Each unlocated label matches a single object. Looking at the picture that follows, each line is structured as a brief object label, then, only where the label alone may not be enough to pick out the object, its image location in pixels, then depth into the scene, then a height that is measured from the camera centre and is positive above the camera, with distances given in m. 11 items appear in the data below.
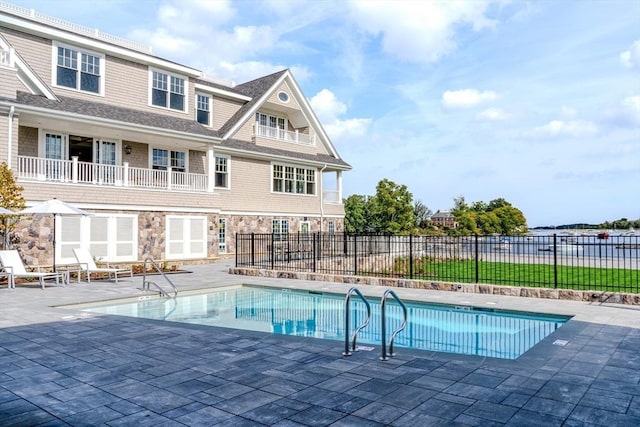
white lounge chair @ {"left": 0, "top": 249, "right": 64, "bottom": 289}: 13.15 -1.05
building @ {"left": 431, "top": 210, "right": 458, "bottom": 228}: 115.51 +3.71
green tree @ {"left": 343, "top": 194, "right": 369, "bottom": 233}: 56.74 +2.40
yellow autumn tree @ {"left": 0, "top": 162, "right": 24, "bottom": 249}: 14.72 +1.18
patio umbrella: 13.87 +0.75
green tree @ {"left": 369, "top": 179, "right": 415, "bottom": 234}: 47.16 +2.66
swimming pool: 8.55 -2.02
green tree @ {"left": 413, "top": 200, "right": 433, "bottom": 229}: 75.12 +3.28
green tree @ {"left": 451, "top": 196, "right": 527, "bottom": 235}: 60.41 +1.71
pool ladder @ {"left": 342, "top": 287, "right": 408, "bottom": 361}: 6.34 -1.63
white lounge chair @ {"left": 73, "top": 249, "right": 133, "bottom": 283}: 15.02 -1.06
